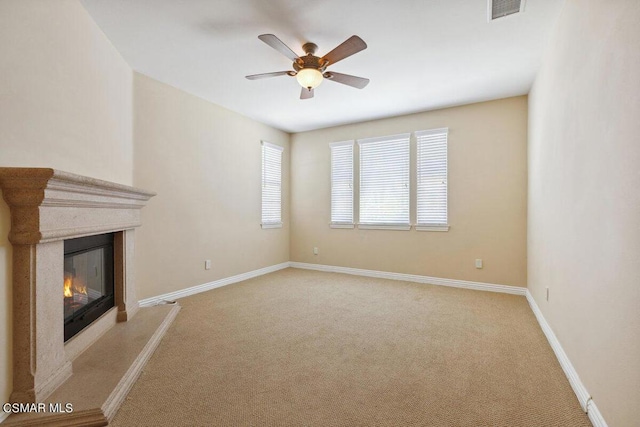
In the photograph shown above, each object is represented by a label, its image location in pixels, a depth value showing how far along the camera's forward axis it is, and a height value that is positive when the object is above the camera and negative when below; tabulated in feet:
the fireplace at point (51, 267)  5.55 -1.15
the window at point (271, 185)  18.24 +1.73
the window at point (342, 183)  18.42 +1.83
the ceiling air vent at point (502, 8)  7.72 +5.34
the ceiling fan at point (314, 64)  8.21 +4.47
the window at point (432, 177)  15.55 +1.85
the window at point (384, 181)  16.65 +1.83
